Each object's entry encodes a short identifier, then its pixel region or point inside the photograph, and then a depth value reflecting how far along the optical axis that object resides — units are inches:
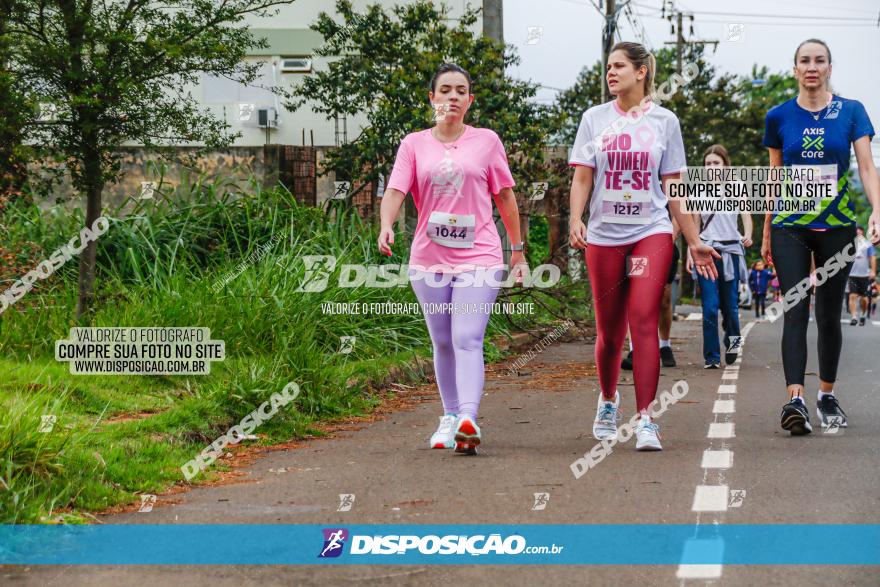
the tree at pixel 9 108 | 323.9
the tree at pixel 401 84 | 554.3
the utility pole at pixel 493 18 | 630.5
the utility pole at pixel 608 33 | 941.6
